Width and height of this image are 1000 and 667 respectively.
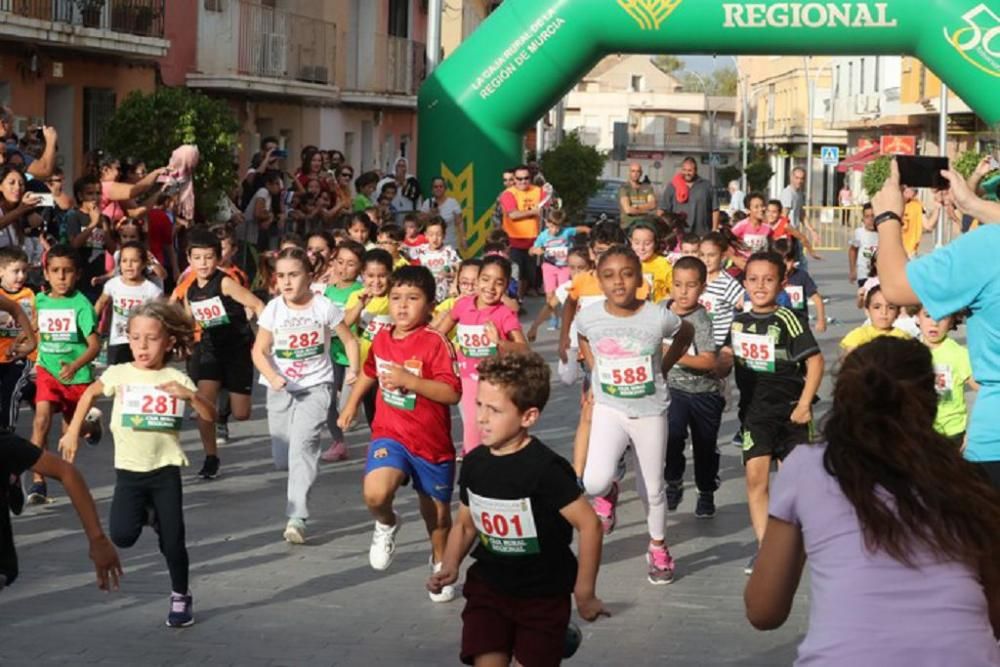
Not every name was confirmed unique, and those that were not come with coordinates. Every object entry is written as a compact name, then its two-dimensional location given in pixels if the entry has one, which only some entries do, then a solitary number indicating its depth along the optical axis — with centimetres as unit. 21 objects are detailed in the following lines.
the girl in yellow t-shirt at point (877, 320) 964
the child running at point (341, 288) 1228
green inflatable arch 1952
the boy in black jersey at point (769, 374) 902
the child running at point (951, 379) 891
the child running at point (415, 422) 835
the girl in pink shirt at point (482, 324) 1039
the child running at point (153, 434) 782
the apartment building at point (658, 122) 12175
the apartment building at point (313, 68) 3017
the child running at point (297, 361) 987
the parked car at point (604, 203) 4322
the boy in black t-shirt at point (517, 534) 581
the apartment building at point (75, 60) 2314
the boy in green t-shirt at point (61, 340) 1091
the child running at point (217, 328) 1195
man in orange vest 2255
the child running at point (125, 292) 1235
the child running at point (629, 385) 902
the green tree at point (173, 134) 2156
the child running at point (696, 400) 1029
